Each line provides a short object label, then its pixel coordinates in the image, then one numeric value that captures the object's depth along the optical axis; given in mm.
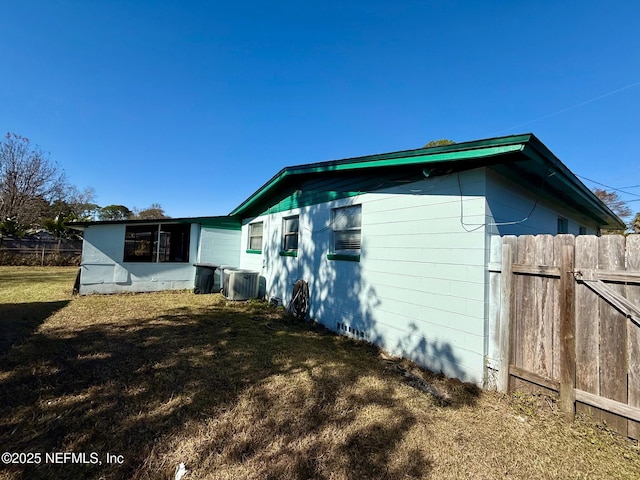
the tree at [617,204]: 19844
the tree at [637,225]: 14414
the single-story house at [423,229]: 3607
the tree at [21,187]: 20844
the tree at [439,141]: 9855
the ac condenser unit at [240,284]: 8977
